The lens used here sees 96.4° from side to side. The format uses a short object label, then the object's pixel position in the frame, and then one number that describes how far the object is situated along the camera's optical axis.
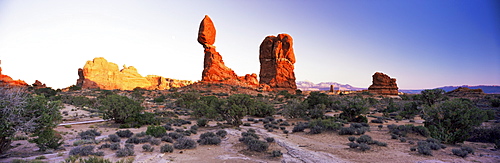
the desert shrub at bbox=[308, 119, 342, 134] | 13.89
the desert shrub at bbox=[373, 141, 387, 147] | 10.39
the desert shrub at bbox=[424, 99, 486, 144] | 10.72
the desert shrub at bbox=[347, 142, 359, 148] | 10.02
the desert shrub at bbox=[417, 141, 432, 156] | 8.73
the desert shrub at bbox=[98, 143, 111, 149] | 9.39
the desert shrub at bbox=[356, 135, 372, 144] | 10.66
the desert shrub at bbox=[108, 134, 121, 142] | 10.77
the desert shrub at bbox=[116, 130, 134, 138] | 12.38
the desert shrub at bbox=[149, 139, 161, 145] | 10.42
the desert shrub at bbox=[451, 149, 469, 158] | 8.45
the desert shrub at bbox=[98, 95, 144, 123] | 17.55
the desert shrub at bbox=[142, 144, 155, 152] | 9.14
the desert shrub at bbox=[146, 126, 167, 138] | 12.18
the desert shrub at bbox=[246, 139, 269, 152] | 9.52
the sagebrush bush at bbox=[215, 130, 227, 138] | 12.87
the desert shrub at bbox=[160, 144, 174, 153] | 9.14
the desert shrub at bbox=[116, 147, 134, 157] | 8.15
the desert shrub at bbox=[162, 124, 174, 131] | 15.08
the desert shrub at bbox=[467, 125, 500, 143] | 11.77
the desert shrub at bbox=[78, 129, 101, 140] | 11.43
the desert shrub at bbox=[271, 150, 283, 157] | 8.78
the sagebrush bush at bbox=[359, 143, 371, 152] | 9.56
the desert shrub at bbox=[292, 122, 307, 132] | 14.54
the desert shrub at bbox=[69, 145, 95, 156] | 7.98
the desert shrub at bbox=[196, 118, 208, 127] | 17.02
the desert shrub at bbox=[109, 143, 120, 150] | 9.19
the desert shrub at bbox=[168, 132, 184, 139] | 12.23
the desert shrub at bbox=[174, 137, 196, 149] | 9.92
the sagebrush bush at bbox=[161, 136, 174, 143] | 11.25
